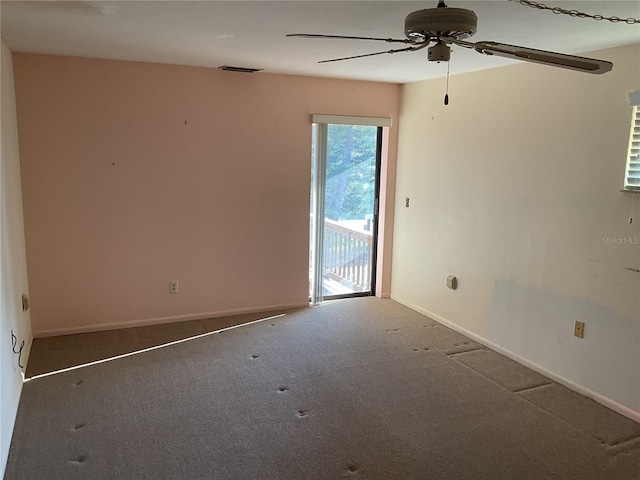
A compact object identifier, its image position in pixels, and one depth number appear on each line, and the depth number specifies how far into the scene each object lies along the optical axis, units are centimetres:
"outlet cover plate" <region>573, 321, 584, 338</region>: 325
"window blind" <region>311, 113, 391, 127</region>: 457
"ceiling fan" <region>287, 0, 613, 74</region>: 166
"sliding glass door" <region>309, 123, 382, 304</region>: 476
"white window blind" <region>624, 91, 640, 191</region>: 284
